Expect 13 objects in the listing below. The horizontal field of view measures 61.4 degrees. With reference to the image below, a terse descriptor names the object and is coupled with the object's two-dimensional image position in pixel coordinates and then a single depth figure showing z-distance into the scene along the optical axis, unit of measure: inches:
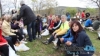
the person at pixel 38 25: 162.0
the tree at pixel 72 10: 1091.3
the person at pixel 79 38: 68.0
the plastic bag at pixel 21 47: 116.4
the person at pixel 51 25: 163.6
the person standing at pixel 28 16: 131.4
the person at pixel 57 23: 154.0
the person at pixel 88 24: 236.1
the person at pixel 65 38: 100.1
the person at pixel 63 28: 124.0
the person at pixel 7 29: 105.2
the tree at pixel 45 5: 683.8
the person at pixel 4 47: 85.2
